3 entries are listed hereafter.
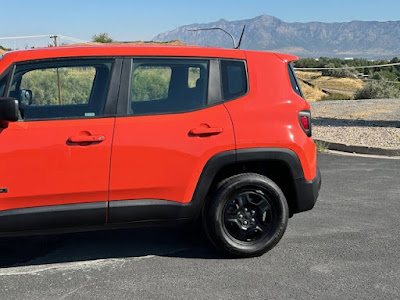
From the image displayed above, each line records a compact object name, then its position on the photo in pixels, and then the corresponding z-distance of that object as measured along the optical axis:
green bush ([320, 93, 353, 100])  23.77
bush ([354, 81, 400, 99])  22.28
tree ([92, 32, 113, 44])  54.25
